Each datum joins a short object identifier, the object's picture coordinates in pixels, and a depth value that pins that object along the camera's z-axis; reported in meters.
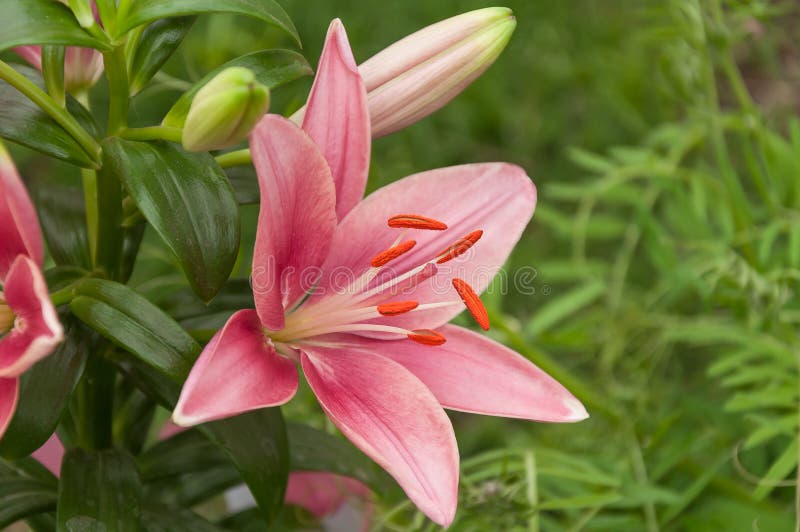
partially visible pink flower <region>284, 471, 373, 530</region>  1.05
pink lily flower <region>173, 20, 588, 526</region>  0.84
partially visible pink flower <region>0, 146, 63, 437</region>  0.78
